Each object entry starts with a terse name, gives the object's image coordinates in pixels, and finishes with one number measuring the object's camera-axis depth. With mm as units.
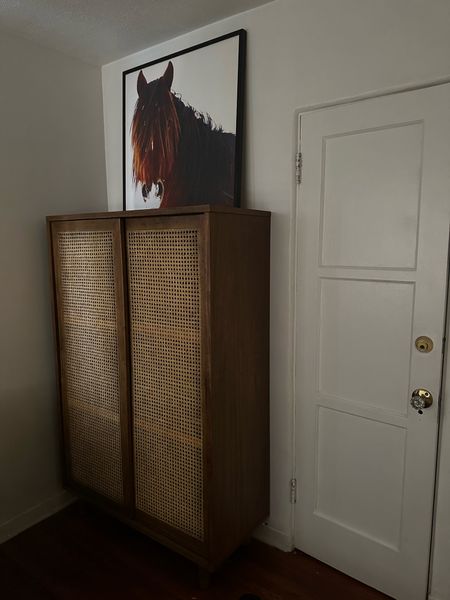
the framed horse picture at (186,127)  2020
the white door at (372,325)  1617
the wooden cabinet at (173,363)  1729
